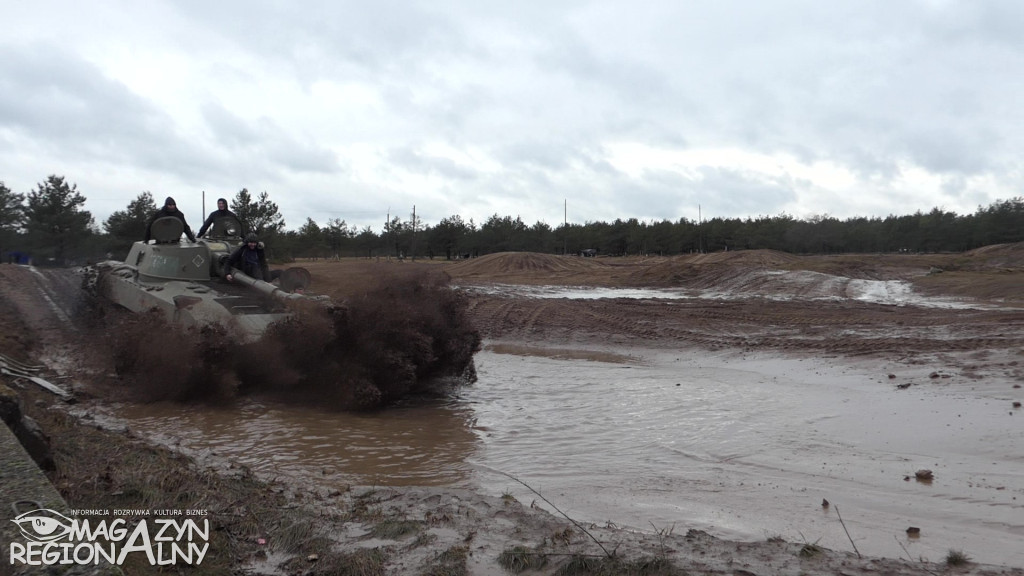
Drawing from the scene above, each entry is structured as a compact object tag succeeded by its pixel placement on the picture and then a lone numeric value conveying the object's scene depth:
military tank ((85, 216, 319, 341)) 10.62
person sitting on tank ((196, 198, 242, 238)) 13.66
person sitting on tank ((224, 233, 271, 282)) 12.10
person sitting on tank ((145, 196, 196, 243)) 13.14
